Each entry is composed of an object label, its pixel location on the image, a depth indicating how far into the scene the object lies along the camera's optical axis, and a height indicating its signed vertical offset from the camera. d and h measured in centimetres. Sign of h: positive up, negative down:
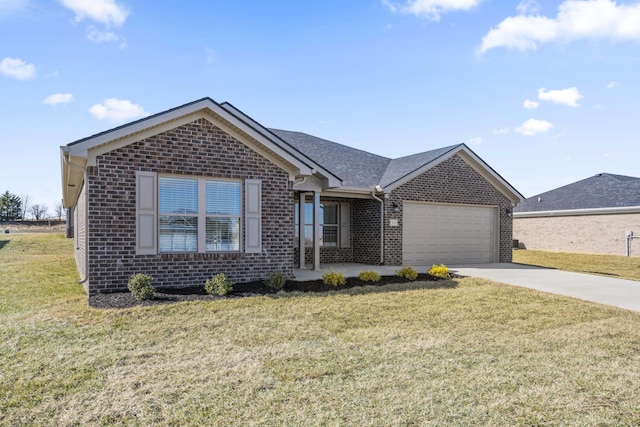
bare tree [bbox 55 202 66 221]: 6554 +79
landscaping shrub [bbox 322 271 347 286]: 1007 -153
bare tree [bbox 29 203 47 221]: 6644 +79
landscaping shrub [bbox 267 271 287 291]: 933 -146
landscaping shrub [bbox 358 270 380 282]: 1064 -154
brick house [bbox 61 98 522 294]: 867 +48
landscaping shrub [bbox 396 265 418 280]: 1126 -155
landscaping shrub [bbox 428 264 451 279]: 1188 -158
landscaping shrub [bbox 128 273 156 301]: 793 -137
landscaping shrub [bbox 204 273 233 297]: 859 -145
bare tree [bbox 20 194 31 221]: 6419 +156
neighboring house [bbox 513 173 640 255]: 2234 +1
